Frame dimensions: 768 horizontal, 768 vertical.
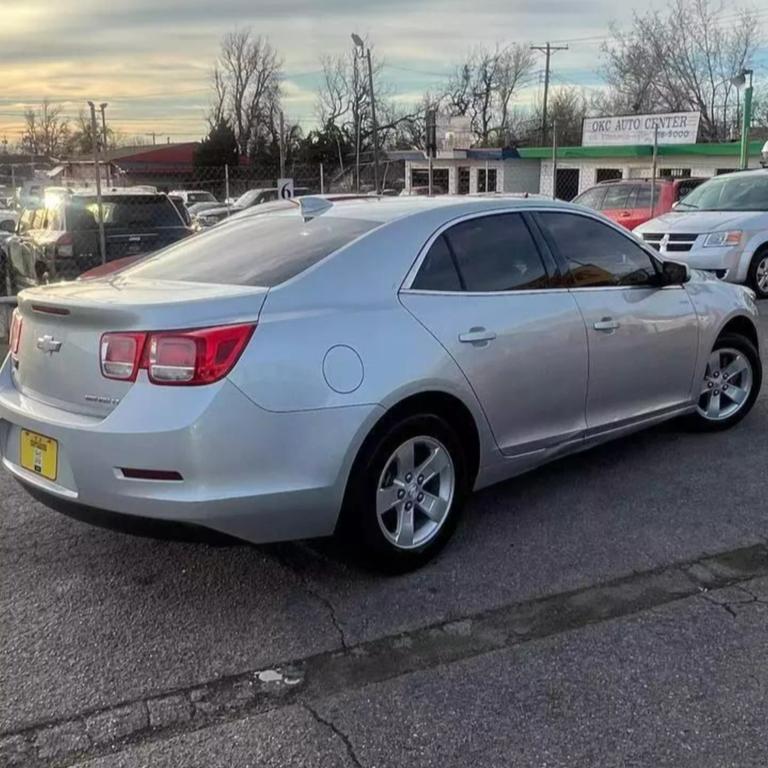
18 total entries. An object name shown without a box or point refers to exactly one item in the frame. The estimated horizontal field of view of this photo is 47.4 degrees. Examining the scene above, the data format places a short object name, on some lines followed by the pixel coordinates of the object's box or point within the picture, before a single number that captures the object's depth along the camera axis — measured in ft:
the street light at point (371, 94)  87.04
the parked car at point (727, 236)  38.27
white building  85.51
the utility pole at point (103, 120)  37.15
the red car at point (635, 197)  50.31
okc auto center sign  82.53
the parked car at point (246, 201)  81.97
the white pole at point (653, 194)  50.21
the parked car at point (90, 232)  37.32
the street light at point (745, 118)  62.75
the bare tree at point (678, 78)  137.80
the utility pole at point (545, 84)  177.88
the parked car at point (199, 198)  117.29
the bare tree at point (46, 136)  256.32
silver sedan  10.50
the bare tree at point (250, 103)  228.63
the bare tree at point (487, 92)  214.07
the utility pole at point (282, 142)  59.10
